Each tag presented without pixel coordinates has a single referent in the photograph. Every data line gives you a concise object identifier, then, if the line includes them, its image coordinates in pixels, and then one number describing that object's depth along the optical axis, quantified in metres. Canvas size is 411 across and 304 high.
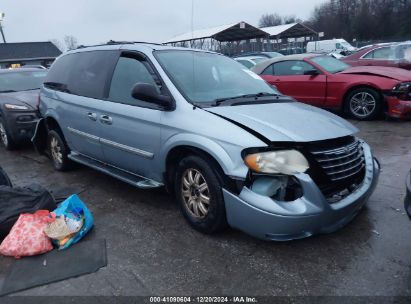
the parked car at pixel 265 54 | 15.80
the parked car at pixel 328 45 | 32.31
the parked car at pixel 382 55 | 9.97
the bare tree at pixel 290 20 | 82.75
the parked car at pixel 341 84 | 6.90
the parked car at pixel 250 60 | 13.63
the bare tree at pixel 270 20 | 84.38
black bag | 3.16
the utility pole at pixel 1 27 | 29.81
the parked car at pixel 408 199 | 2.48
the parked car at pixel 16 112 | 6.39
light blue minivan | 2.67
